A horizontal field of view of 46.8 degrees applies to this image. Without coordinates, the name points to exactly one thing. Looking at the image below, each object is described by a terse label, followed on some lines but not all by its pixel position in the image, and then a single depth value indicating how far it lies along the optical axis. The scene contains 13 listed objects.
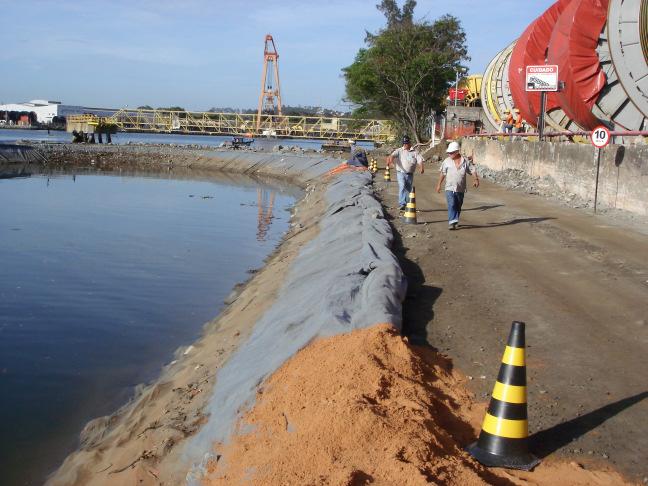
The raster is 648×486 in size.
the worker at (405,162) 17.28
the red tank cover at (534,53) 30.59
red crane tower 125.75
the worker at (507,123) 36.16
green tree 56.75
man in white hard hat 14.51
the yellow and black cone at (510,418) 5.14
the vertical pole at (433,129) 52.24
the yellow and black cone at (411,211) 16.62
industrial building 184.12
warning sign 23.67
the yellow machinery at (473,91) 55.33
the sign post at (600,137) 17.52
